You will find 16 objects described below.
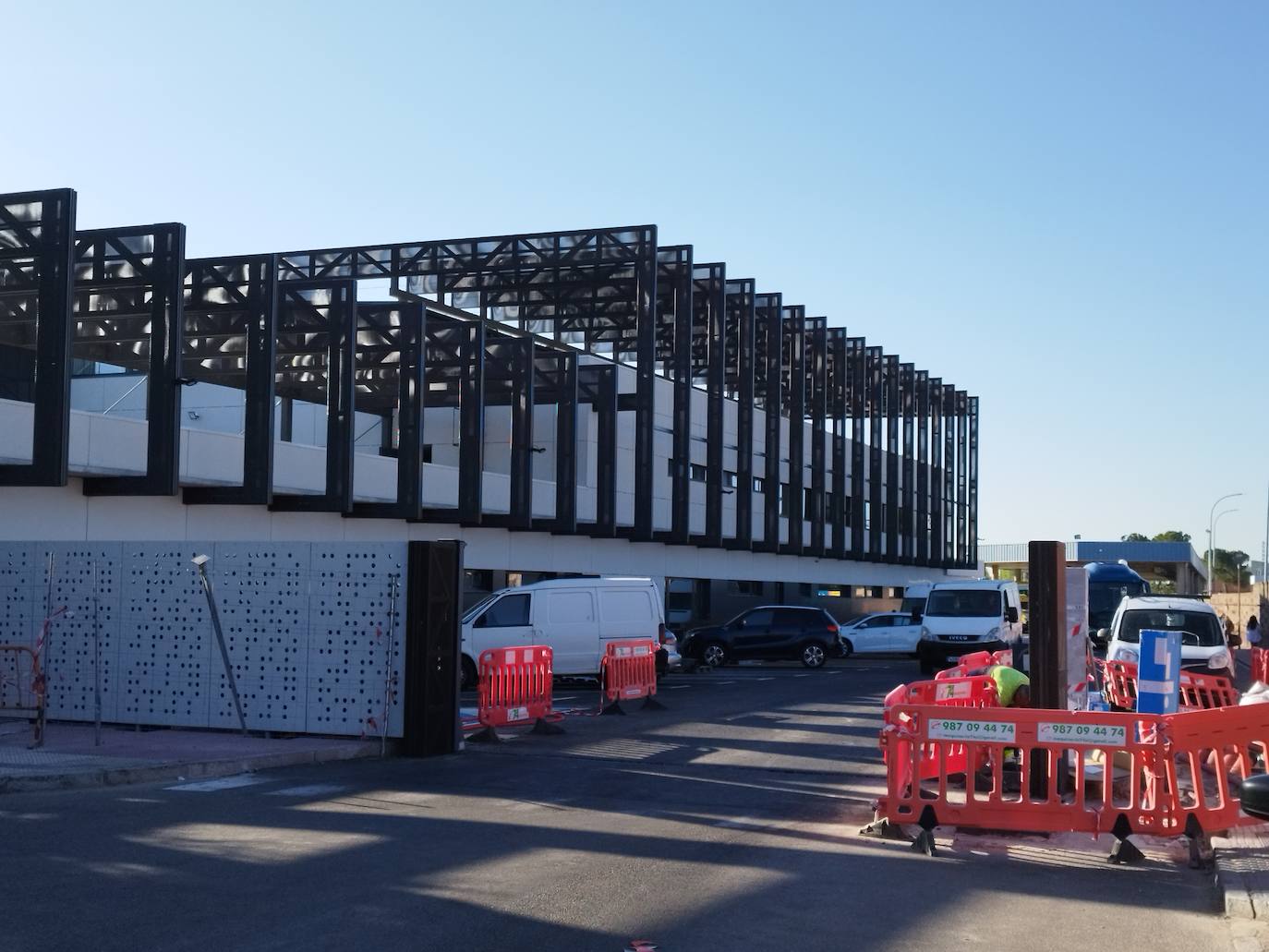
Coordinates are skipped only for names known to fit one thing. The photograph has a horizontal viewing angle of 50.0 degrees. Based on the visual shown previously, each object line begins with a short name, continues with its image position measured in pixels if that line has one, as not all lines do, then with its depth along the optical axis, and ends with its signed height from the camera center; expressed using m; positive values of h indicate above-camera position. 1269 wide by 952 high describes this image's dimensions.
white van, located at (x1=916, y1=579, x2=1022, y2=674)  32.41 -1.48
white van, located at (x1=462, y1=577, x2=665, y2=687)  26.08 -1.24
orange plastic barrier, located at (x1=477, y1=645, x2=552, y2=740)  18.20 -1.81
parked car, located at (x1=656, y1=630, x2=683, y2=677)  29.77 -2.27
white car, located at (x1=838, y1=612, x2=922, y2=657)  43.75 -2.46
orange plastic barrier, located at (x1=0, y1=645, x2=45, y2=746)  17.34 -1.67
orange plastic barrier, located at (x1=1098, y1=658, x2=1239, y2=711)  18.88 -1.92
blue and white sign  13.59 -1.10
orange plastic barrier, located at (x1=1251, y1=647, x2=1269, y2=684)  22.86 -1.84
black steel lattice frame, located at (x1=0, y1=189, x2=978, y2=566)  22.66 +5.13
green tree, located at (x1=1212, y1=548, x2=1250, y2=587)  169.74 -0.40
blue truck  40.62 -0.82
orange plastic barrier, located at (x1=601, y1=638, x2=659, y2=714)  22.16 -1.93
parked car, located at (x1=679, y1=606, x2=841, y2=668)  37.66 -2.24
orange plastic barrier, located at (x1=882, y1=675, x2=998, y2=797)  13.13 -1.45
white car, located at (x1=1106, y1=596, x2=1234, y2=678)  23.91 -1.15
